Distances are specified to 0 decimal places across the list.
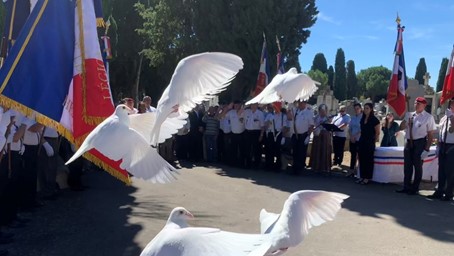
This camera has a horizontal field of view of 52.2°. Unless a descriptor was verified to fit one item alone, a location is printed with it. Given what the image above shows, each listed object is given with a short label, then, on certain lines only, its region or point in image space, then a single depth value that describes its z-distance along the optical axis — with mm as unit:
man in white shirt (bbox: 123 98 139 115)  8169
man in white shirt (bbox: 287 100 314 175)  11867
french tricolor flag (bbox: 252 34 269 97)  13359
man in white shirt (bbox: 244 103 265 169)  12789
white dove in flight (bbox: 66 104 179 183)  3826
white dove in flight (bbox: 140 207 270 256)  2959
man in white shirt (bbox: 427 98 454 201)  9000
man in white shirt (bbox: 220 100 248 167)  13078
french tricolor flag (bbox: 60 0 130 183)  5383
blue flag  5223
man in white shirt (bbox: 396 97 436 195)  9461
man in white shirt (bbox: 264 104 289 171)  12586
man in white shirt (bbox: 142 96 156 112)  11572
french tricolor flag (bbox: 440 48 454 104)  10568
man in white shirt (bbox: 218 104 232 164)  13531
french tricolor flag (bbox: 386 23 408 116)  11555
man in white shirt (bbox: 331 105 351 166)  13008
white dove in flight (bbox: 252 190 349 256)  3295
